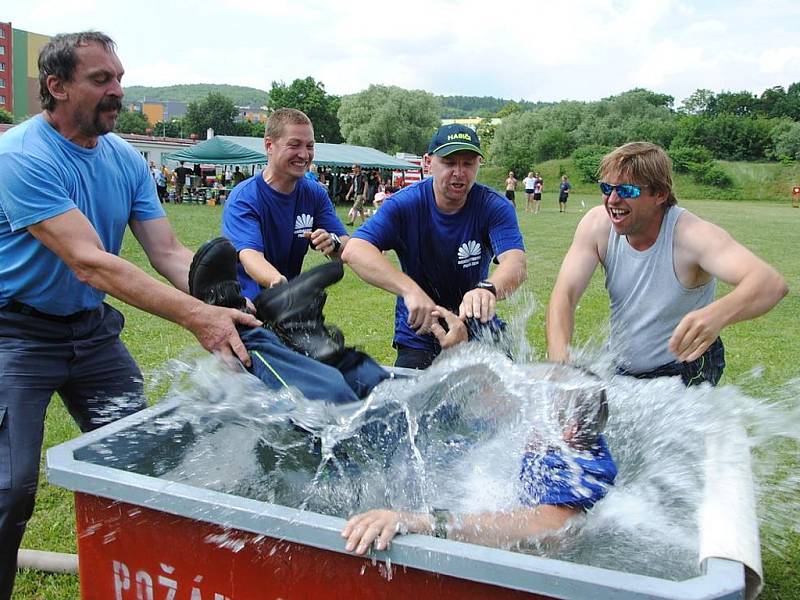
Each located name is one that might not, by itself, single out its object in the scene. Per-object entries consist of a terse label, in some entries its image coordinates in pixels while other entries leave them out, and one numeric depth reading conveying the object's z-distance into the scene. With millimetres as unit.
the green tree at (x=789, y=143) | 55250
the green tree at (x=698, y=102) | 87688
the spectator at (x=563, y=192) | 30481
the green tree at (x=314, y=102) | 77188
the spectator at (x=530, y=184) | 29078
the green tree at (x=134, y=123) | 103625
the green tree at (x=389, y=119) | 75125
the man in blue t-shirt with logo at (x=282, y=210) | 4152
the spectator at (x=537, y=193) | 29511
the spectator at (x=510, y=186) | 30770
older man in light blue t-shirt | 2668
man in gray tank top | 3023
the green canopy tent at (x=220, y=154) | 27375
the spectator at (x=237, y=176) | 32719
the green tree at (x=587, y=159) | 51031
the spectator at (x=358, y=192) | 22453
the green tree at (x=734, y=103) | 84812
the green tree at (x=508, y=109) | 129625
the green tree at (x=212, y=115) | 99500
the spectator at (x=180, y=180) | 30750
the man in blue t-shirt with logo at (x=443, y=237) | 3650
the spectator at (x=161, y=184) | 28531
